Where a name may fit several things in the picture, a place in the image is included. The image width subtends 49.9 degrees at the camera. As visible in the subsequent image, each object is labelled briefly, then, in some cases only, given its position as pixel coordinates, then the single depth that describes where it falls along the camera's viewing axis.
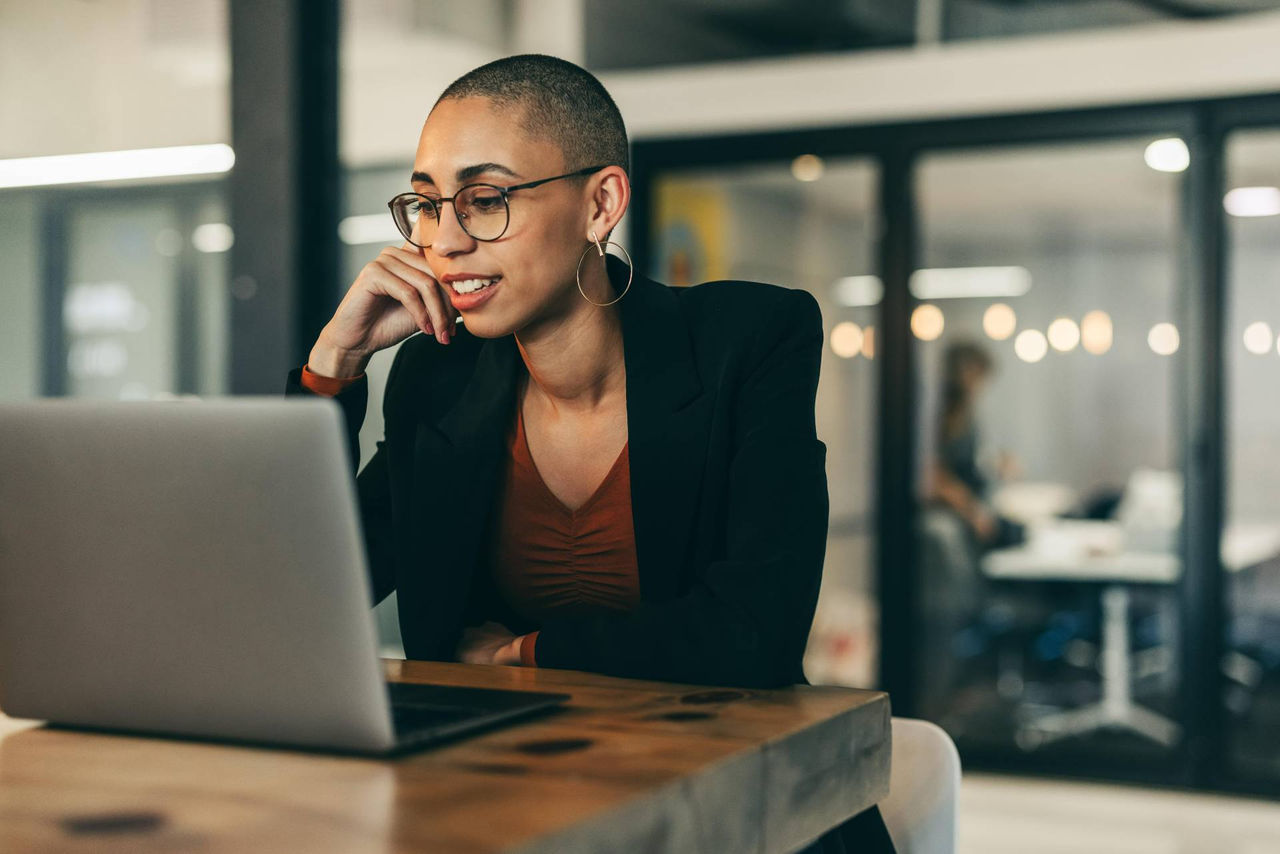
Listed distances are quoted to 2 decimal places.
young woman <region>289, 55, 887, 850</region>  1.55
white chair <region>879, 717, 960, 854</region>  1.37
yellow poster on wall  5.47
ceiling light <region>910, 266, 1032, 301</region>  5.14
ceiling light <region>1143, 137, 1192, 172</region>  4.72
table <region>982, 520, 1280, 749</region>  4.91
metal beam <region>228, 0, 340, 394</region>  2.94
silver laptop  0.85
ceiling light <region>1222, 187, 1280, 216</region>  4.63
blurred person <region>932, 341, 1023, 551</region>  5.16
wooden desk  0.72
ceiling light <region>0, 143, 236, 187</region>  3.56
